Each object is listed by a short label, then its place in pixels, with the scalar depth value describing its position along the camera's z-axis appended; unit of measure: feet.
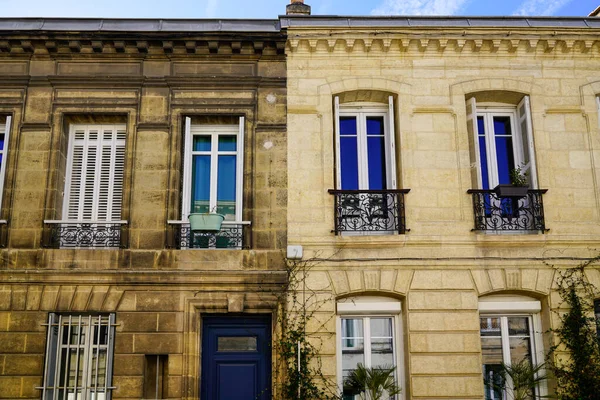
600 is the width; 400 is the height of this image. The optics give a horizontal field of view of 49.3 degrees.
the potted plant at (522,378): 27.20
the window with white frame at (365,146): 30.40
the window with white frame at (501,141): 30.34
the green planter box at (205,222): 28.37
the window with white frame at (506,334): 28.30
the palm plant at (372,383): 26.94
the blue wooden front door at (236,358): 27.61
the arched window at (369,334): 28.27
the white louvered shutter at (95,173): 29.73
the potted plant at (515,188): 28.78
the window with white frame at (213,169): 29.91
